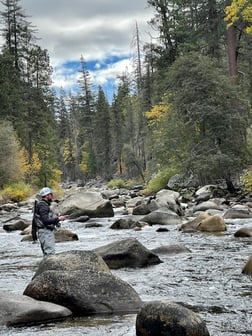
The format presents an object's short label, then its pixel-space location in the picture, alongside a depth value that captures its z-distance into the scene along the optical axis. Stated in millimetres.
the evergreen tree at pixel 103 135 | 83312
